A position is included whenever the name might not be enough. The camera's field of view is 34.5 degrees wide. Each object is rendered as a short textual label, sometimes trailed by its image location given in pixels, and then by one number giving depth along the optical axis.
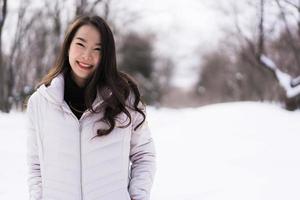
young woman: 1.81
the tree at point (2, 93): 10.58
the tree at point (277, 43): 9.27
